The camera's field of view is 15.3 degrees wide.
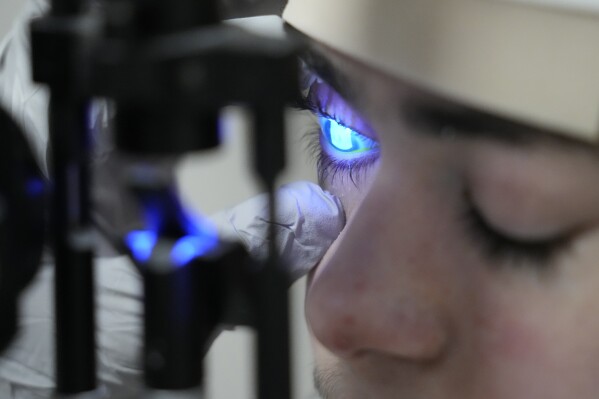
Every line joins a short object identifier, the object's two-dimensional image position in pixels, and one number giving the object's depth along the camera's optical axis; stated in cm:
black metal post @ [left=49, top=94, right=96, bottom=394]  46
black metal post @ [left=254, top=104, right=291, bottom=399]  44
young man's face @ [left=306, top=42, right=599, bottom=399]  50
